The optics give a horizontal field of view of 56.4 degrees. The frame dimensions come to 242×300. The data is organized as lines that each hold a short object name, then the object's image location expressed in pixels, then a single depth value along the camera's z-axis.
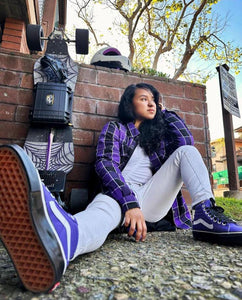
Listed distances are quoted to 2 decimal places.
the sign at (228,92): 3.14
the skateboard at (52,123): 1.49
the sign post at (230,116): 3.17
